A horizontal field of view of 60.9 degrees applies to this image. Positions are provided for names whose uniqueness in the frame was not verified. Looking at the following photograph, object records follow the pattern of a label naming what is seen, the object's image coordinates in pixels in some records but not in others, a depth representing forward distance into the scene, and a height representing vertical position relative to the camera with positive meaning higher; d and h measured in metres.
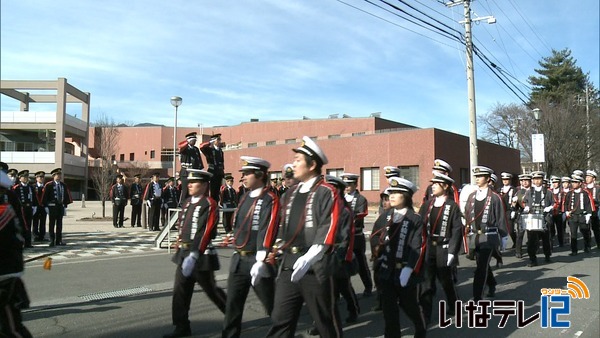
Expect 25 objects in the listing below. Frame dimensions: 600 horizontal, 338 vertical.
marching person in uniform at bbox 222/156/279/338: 5.04 -0.62
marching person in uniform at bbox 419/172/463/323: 6.68 -0.54
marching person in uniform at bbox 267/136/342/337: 4.20 -0.58
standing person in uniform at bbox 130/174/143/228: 19.31 -0.32
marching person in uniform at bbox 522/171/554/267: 11.52 -0.45
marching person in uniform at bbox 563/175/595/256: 13.50 -0.57
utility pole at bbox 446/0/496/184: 18.80 +3.59
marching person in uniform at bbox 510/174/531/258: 13.04 -0.39
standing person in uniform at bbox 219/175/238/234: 17.82 -0.30
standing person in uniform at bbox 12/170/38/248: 13.55 -0.09
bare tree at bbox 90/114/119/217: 34.81 +4.41
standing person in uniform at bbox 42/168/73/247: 13.59 -0.28
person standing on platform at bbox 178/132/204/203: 11.53 +0.84
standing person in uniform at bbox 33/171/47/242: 14.21 -0.66
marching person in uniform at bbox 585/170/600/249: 14.43 -0.11
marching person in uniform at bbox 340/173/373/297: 7.71 -0.51
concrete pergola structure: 45.16 +8.34
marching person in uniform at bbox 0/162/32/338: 4.22 -0.70
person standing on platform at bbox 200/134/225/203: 12.06 +0.79
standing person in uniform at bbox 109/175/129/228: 19.20 -0.28
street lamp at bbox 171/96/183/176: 26.17 +4.66
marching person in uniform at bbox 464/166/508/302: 7.56 -0.52
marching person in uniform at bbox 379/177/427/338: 5.19 -0.74
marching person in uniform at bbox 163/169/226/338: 5.60 -0.70
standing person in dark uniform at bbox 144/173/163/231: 18.61 -0.38
